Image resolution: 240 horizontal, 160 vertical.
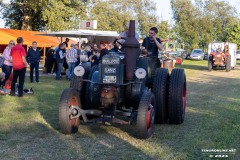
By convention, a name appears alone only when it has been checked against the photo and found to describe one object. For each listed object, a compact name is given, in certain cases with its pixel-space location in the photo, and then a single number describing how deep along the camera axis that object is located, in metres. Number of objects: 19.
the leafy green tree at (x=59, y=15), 34.59
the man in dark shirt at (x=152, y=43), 7.56
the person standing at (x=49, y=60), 19.22
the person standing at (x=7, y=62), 11.38
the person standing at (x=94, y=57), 14.16
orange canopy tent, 26.83
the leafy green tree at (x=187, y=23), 60.00
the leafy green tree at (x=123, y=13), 57.44
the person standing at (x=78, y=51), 16.69
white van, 29.31
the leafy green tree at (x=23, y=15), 36.47
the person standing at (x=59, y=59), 16.64
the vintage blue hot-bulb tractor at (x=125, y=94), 6.09
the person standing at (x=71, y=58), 16.28
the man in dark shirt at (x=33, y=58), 15.07
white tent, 19.67
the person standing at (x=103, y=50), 10.50
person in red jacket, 10.39
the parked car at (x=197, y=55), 46.66
